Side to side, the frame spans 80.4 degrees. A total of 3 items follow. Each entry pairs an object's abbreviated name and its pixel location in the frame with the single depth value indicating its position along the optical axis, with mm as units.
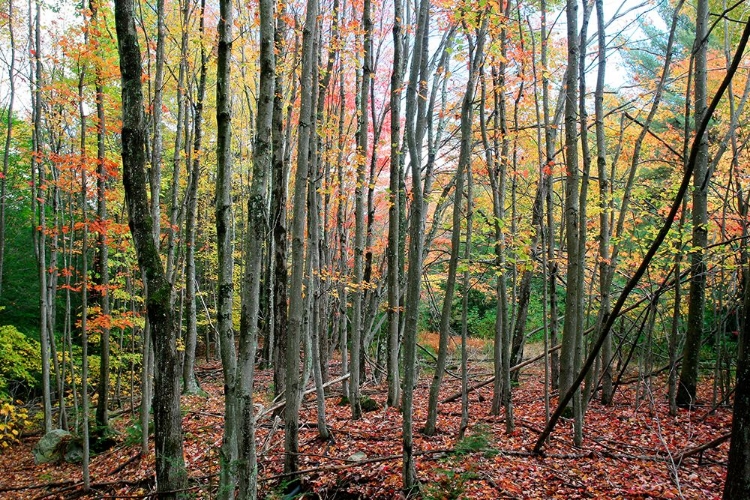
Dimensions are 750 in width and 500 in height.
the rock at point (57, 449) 9461
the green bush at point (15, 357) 11539
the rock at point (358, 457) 6049
